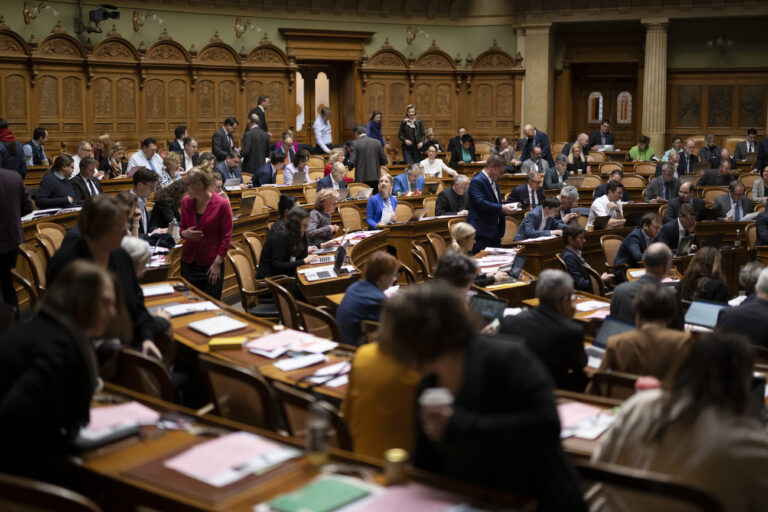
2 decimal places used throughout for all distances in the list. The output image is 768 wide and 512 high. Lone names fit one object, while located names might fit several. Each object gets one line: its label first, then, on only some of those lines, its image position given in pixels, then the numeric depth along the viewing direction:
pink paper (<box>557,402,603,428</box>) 3.80
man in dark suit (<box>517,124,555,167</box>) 15.91
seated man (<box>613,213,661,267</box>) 8.88
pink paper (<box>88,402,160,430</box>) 3.44
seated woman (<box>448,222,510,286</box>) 7.55
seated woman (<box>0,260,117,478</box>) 2.94
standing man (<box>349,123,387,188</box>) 13.45
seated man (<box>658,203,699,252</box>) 9.66
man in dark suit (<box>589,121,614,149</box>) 19.58
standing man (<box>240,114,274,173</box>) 14.57
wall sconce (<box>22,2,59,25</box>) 15.09
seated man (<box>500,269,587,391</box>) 4.64
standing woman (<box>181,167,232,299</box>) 7.07
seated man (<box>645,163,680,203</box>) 12.96
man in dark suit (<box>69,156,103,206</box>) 9.45
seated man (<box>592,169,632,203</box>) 12.36
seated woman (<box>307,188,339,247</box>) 8.91
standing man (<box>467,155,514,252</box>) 9.89
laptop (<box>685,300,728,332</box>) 5.70
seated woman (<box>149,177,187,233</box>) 8.42
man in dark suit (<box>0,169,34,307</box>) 7.48
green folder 2.65
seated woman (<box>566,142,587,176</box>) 15.56
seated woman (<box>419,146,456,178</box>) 14.73
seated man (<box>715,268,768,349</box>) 5.13
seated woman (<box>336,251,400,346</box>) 5.55
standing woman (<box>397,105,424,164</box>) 16.27
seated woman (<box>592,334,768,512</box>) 2.76
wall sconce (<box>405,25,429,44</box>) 19.94
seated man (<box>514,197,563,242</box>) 9.80
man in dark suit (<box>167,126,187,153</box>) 14.35
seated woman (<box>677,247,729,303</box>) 6.76
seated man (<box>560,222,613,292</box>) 8.16
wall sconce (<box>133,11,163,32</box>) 16.56
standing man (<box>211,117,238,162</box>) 14.08
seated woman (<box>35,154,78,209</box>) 9.46
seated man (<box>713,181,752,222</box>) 11.57
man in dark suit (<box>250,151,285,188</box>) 12.65
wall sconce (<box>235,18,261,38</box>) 17.91
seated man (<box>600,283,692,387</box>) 4.29
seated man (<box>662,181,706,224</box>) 10.95
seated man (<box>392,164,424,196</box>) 12.94
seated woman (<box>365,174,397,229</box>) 10.52
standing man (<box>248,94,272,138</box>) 15.30
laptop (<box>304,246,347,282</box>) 7.54
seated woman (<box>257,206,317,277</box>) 7.73
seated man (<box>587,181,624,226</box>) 11.23
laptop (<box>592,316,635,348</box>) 4.84
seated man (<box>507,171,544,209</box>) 11.53
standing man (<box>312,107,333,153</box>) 17.61
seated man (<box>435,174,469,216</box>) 10.96
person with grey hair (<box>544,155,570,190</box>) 13.83
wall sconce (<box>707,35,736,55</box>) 20.02
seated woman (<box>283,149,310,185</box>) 12.80
